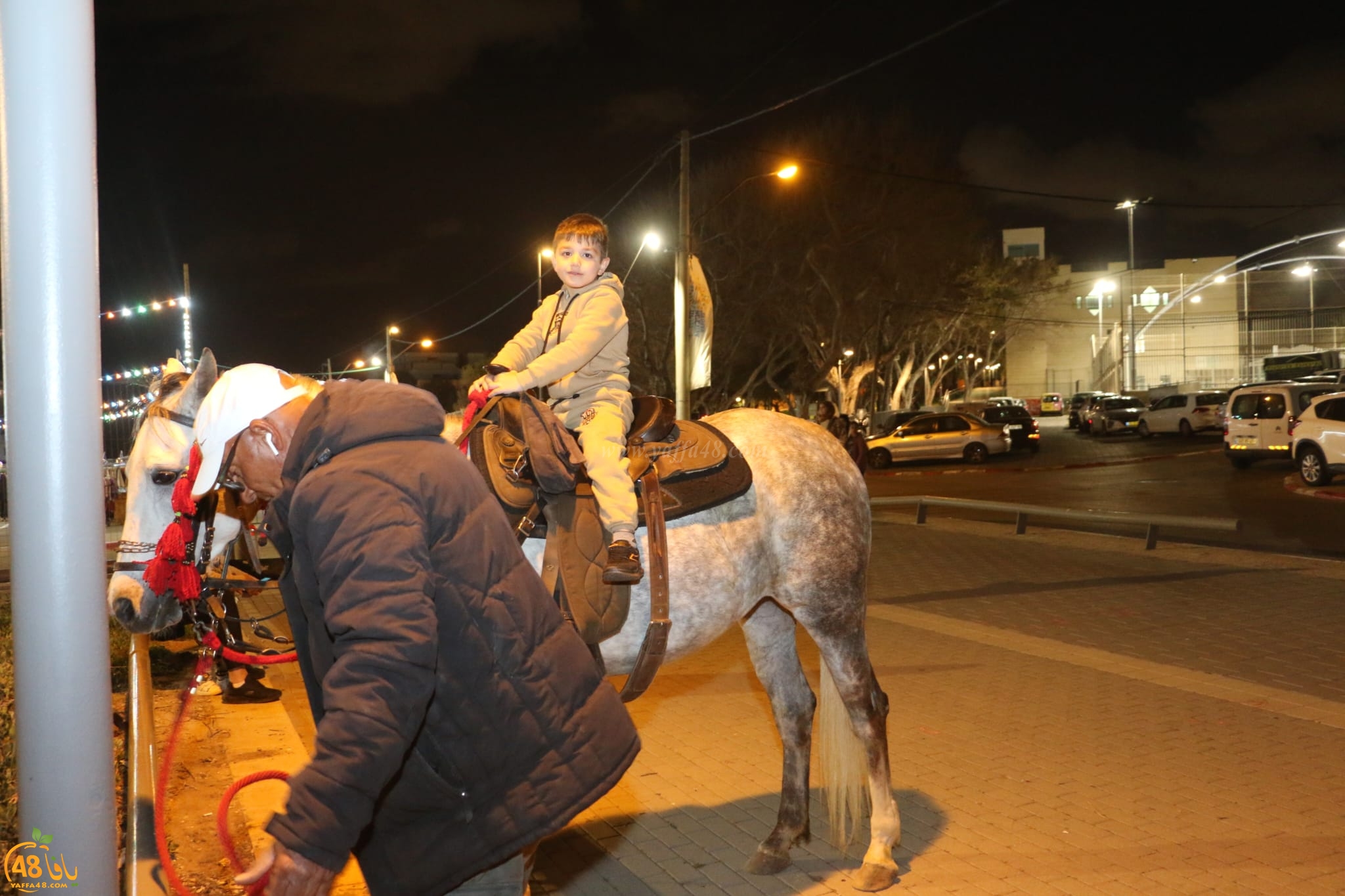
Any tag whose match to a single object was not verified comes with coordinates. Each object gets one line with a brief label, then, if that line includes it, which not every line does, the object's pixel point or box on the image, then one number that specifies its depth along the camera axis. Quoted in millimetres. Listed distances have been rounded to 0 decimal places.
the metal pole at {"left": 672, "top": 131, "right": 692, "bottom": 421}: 18547
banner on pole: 17578
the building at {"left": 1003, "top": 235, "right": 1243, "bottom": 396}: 71500
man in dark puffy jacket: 2074
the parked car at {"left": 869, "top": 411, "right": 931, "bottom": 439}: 36938
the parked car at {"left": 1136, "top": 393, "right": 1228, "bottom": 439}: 40656
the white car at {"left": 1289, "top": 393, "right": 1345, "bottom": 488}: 20766
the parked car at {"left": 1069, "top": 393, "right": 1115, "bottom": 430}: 50281
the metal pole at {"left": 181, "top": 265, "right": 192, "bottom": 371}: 21022
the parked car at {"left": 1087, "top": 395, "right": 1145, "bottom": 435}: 44125
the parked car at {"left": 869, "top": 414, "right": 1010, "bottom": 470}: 34062
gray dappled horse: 4254
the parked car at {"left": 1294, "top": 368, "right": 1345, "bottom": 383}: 30016
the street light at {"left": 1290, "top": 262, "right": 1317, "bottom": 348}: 65000
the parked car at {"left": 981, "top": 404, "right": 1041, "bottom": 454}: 37906
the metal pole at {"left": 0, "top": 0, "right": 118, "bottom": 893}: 2148
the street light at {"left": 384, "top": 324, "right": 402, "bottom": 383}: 44794
